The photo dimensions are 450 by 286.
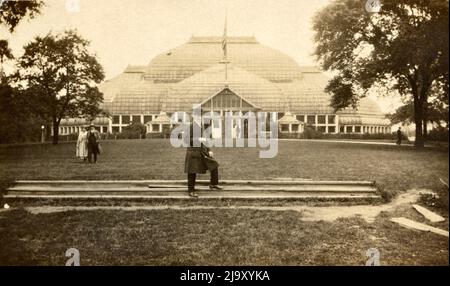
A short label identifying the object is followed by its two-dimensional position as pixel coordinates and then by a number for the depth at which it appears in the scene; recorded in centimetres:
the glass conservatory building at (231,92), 5044
